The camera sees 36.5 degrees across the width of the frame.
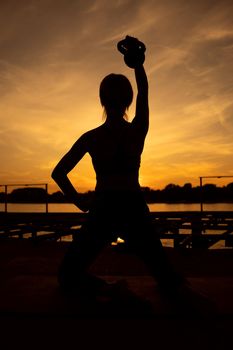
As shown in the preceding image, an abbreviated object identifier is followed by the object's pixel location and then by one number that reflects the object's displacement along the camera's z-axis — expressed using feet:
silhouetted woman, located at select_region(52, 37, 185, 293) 7.02
